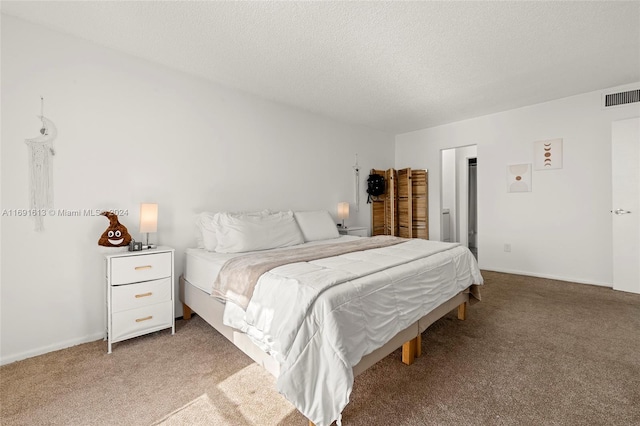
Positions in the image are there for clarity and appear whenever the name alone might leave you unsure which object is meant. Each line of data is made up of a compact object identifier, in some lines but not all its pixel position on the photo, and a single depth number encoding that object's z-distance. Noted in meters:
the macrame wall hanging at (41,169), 2.18
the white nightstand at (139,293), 2.20
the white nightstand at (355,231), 4.33
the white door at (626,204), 3.37
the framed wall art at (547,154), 3.96
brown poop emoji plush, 2.31
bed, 1.32
